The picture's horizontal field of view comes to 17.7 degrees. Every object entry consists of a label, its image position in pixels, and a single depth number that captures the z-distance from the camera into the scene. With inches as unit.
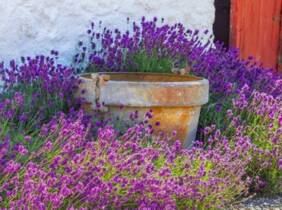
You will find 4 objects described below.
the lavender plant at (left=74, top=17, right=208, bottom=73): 270.8
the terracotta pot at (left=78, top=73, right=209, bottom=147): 230.6
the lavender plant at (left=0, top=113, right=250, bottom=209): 156.4
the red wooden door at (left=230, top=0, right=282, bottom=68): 378.8
